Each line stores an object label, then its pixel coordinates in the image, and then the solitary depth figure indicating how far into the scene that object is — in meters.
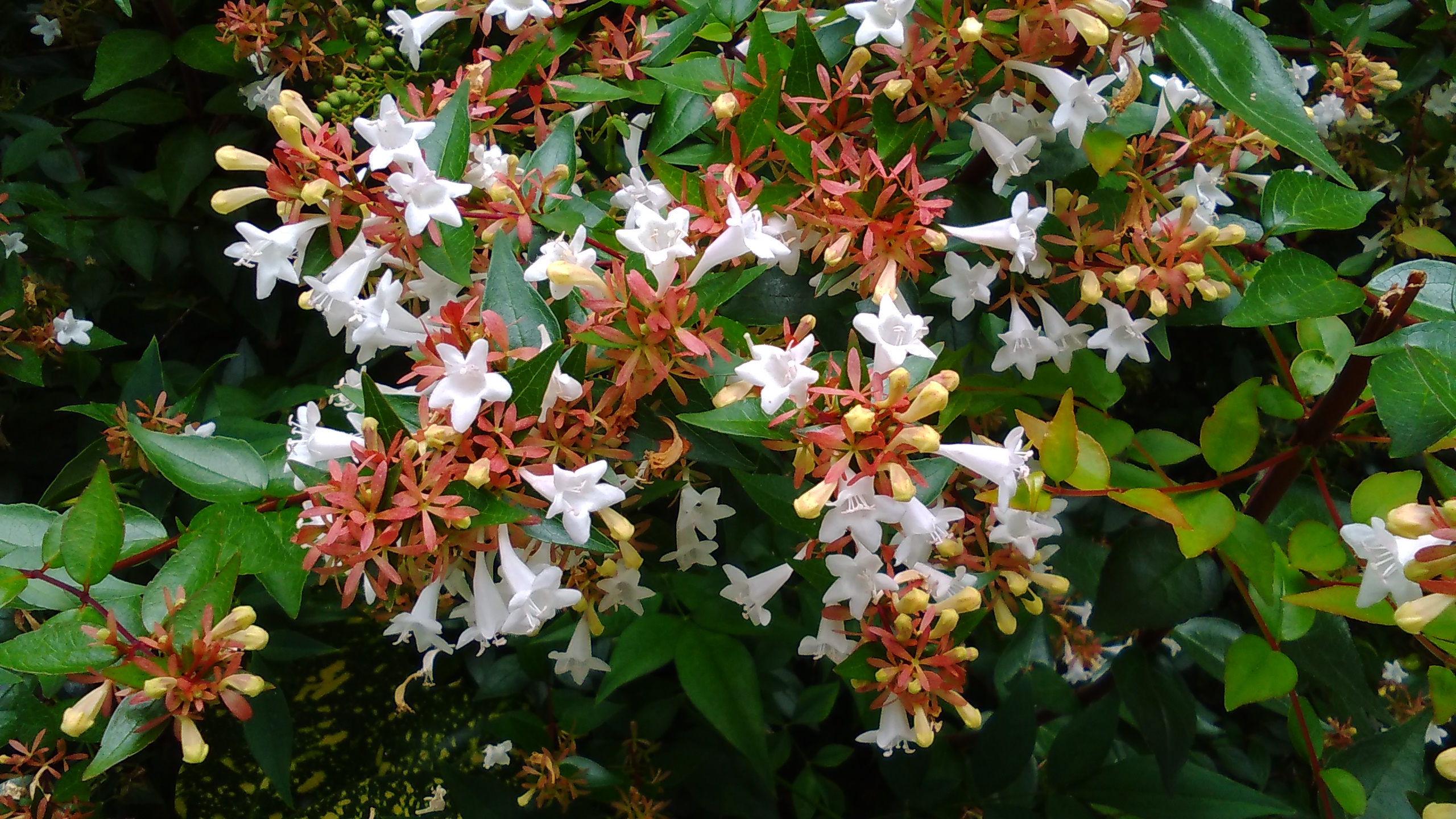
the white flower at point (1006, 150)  0.21
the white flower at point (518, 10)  0.22
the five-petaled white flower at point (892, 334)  0.19
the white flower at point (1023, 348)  0.23
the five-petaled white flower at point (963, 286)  0.22
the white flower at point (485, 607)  0.20
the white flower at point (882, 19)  0.20
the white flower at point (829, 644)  0.22
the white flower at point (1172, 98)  0.24
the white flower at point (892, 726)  0.22
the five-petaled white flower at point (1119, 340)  0.23
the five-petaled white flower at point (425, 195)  0.19
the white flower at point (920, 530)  0.19
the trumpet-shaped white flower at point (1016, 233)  0.21
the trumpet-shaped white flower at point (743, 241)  0.19
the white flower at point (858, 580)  0.20
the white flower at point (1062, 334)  0.23
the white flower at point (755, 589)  0.24
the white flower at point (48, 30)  0.36
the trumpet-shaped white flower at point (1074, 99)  0.21
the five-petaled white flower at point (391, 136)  0.19
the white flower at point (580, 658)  0.24
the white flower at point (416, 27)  0.24
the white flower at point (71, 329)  0.33
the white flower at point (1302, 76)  0.29
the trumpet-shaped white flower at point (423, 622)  0.20
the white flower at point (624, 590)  0.23
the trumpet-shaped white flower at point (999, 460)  0.20
